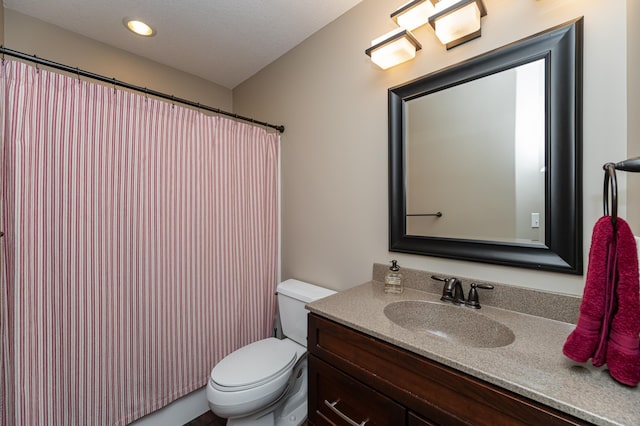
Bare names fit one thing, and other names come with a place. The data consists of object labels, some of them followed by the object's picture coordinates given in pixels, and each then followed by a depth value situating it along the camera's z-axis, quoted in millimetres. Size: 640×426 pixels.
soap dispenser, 1241
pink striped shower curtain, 1119
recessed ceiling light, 1595
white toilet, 1251
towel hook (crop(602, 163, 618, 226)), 614
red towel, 579
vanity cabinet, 624
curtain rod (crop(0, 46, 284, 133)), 1064
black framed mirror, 909
